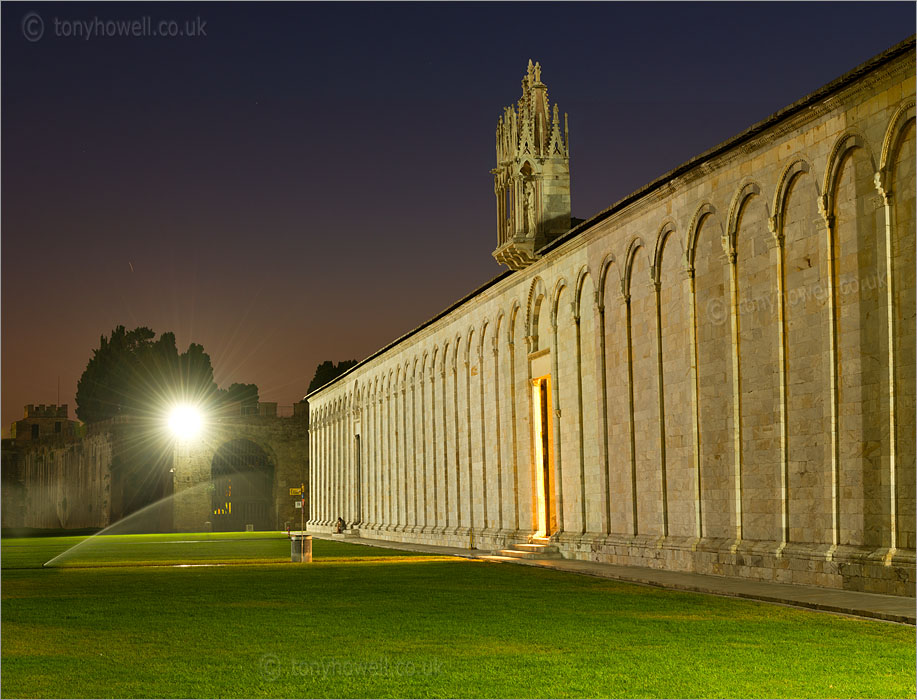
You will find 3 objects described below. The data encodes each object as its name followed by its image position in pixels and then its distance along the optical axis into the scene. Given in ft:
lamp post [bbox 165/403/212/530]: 328.70
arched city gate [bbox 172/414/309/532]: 324.60
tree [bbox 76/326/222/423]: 379.76
